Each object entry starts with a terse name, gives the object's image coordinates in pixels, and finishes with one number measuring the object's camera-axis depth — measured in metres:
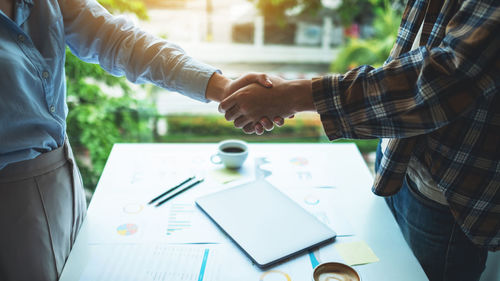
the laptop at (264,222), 0.85
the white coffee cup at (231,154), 1.22
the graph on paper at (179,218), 0.94
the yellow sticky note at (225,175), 1.18
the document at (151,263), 0.79
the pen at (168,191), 1.06
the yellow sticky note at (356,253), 0.84
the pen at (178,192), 1.05
